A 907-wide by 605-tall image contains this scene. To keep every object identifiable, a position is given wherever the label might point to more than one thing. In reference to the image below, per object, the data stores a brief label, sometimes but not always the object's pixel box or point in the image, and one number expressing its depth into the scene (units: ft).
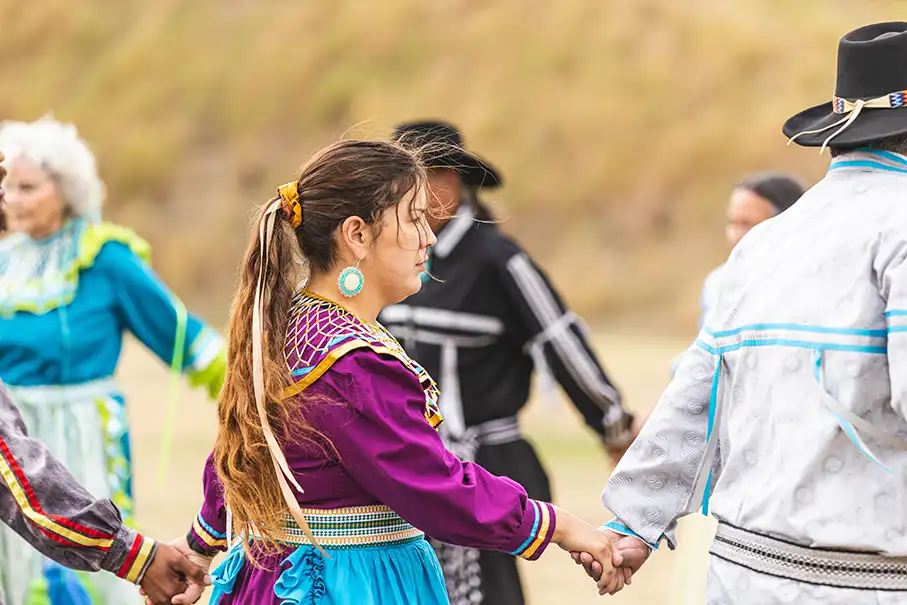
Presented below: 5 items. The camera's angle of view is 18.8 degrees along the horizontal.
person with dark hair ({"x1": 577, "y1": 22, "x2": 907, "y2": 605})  15.90
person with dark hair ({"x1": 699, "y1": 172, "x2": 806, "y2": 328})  30.85
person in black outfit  28.53
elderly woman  27.50
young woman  16.81
